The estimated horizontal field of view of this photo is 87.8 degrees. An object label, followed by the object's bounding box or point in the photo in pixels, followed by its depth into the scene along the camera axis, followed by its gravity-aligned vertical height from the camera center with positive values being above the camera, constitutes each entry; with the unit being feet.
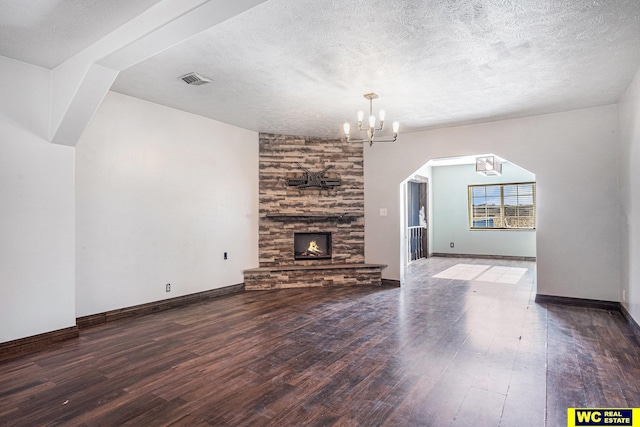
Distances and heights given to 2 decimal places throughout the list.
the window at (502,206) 30.48 +0.92
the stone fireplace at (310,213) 19.88 +0.30
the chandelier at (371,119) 13.07 +3.90
